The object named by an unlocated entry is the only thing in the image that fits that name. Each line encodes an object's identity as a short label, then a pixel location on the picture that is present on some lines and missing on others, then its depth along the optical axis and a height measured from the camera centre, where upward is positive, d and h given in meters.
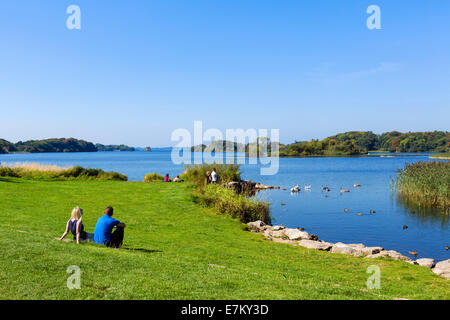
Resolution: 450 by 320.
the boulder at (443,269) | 10.22 -3.57
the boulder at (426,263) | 11.70 -3.73
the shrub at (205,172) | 28.08 -1.66
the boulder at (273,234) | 15.48 -3.65
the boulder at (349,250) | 12.70 -3.59
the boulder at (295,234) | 15.38 -3.62
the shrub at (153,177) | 37.09 -2.49
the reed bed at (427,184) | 26.27 -2.61
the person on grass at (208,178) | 25.16 -1.78
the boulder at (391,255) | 12.41 -3.67
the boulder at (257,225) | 16.73 -3.50
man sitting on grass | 10.17 -2.27
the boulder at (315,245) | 13.43 -3.57
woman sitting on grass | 10.01 -2.07
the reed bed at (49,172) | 31.22 -1.65
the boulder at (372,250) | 13.00 -3.64
